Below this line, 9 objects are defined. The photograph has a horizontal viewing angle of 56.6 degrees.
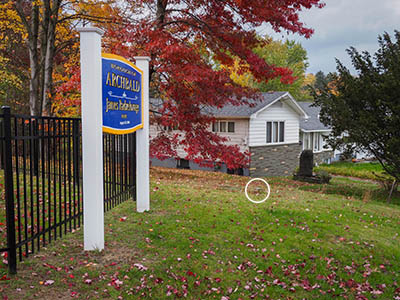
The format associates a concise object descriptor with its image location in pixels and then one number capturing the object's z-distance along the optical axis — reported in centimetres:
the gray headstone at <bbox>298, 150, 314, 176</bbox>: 1853
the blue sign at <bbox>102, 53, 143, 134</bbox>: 536
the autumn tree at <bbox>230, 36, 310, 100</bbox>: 3923
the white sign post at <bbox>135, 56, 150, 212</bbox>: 714
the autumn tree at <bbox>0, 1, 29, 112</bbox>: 1476
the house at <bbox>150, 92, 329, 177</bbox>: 2173
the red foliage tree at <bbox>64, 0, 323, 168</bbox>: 1114
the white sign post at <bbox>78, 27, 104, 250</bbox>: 488
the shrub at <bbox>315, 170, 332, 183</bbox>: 1784
